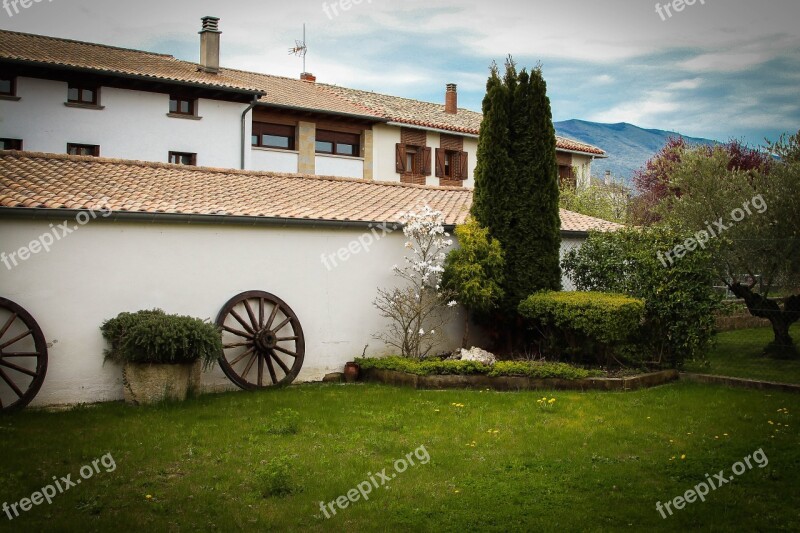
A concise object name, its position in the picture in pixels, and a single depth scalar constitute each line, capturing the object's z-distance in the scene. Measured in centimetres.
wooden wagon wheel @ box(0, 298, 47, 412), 997
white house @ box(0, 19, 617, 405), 1047
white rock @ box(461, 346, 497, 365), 1293
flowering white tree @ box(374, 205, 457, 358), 1334
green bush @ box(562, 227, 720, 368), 1286
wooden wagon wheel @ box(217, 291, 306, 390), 1196
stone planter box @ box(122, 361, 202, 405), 1016
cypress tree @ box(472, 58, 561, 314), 1430
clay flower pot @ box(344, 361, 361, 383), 1304
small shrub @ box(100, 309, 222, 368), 993
